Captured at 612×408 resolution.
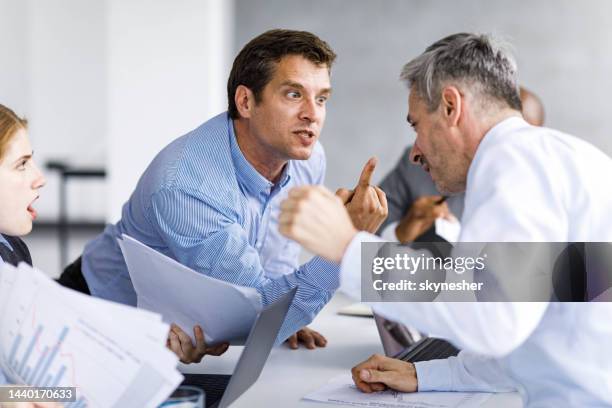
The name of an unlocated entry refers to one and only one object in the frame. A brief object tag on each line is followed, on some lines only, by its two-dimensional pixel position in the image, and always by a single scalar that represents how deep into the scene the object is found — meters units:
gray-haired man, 1.65
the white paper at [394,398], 1.87
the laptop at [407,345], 2.08
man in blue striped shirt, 2.25
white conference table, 1.90
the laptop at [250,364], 1.79
